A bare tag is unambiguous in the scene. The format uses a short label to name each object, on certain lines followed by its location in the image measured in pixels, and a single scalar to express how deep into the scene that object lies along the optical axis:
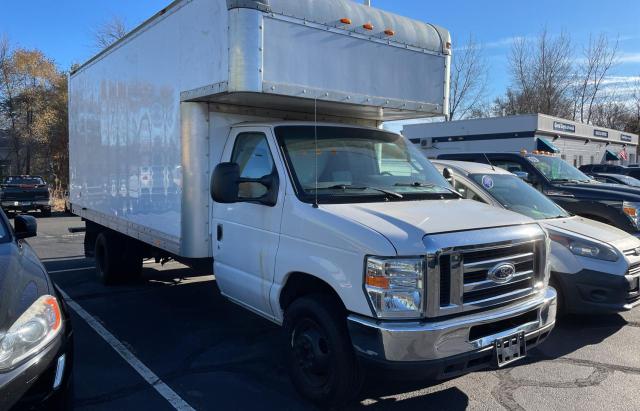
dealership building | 24.73
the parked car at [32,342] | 2.63
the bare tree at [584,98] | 45.28
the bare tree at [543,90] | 40.41
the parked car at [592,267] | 5.26
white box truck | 3.23
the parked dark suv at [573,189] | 7.58
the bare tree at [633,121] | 55.78
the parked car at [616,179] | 15.44
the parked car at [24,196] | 20.28
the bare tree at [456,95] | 37.56
